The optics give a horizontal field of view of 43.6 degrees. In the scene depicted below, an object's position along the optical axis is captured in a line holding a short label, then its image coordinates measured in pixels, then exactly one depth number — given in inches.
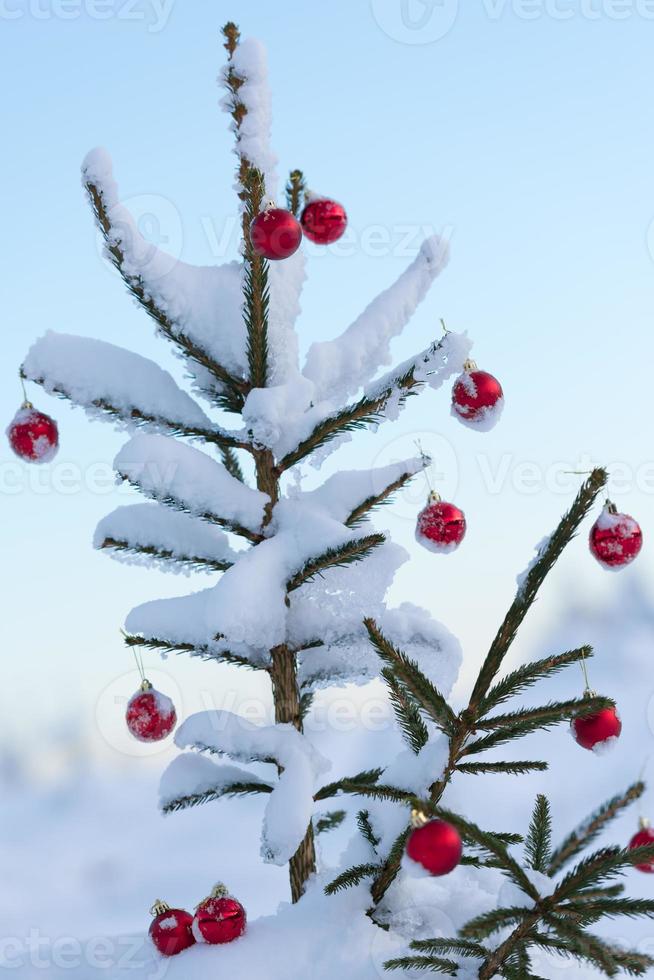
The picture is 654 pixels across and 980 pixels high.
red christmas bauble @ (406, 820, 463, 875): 78.6
